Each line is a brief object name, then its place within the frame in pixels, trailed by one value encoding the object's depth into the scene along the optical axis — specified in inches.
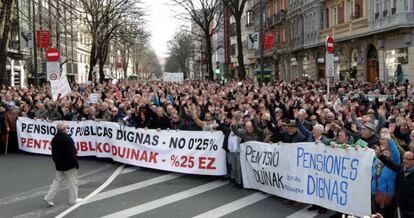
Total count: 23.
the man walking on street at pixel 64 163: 382.9
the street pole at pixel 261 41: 1151.3
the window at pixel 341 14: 1652.3
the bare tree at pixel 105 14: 1681.8
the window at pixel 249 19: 2935.5
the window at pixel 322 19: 1822.5
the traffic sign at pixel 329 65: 605.0
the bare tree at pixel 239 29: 1493.6
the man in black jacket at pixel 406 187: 257.9
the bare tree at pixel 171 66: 5452.8
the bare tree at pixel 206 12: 1844.2
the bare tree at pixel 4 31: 1027.9
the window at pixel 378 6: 1370.6
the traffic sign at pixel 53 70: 734.9
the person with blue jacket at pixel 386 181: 285.9
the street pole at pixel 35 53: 1103.5
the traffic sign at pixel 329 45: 621.9
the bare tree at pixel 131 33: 1873.8
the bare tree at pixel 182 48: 3976.4
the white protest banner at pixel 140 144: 467.2
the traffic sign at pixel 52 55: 783.5
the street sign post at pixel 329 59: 606.2
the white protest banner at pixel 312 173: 312.8
